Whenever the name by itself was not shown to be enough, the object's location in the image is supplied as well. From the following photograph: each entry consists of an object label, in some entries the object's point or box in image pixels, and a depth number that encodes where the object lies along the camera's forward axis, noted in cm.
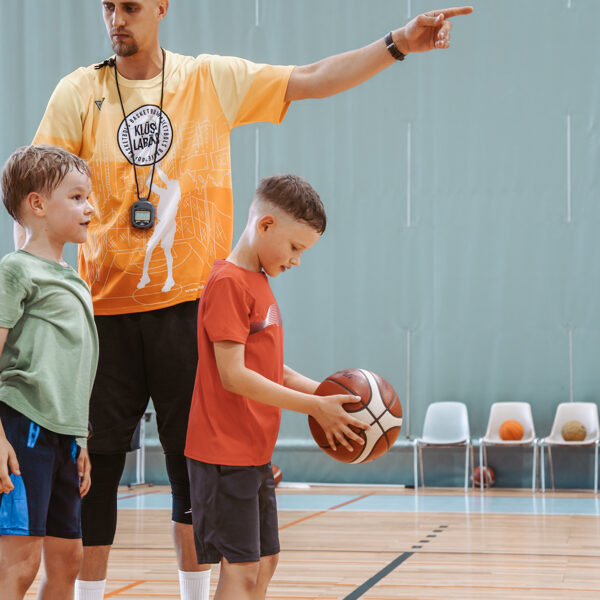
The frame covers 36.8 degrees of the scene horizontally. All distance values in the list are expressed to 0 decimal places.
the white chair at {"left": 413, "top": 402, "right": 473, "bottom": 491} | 855
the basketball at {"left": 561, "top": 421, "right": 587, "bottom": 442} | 820
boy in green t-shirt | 190
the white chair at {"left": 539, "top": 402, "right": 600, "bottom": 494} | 824
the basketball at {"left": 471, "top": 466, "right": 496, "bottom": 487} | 855
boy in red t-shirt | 202
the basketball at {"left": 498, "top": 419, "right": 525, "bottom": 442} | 835
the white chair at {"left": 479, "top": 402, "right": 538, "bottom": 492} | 842
